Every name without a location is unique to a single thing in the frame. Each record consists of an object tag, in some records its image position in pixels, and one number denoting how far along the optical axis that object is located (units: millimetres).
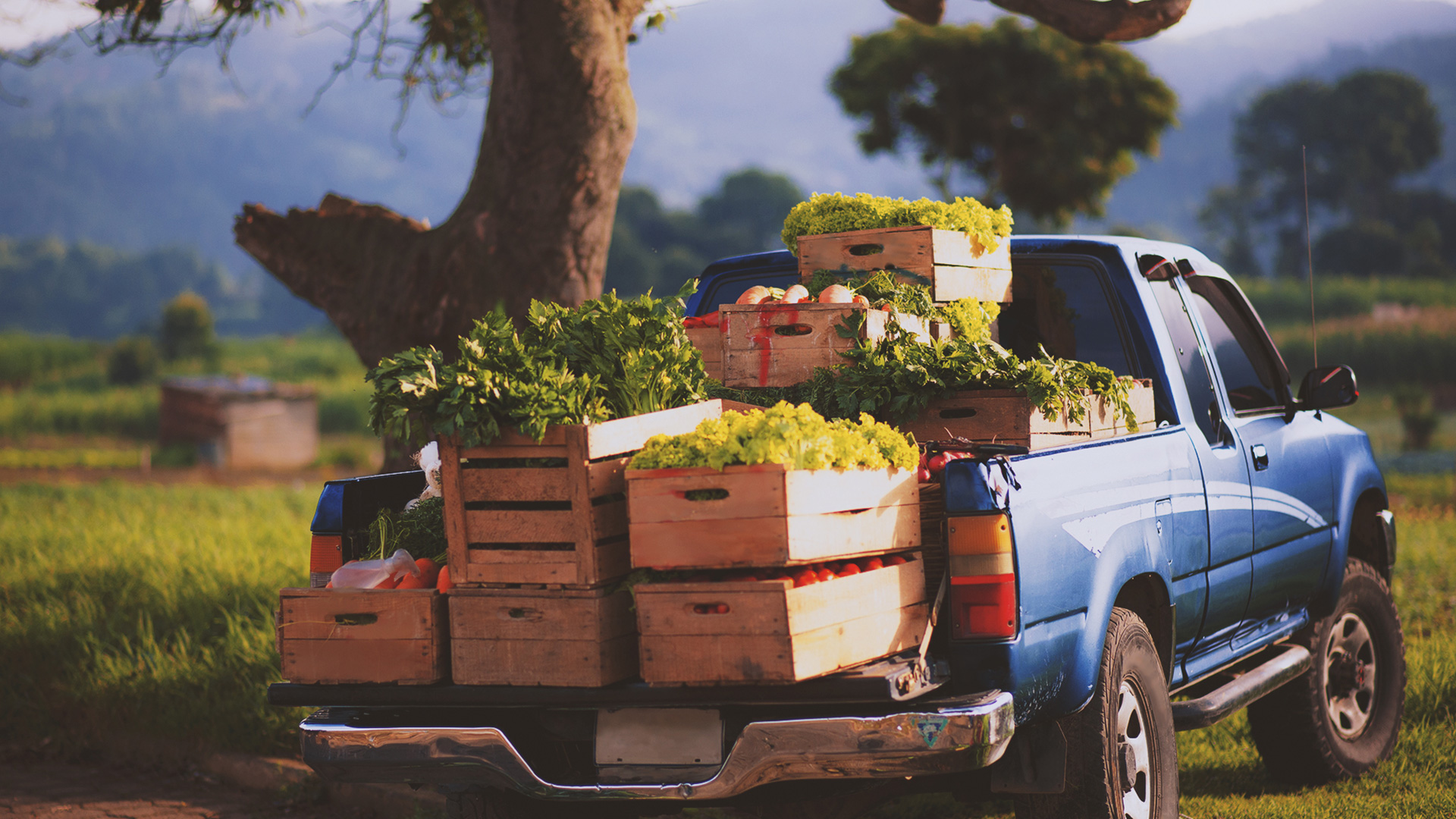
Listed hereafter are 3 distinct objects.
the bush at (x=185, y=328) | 77250
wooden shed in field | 42750
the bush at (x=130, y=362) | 75375
